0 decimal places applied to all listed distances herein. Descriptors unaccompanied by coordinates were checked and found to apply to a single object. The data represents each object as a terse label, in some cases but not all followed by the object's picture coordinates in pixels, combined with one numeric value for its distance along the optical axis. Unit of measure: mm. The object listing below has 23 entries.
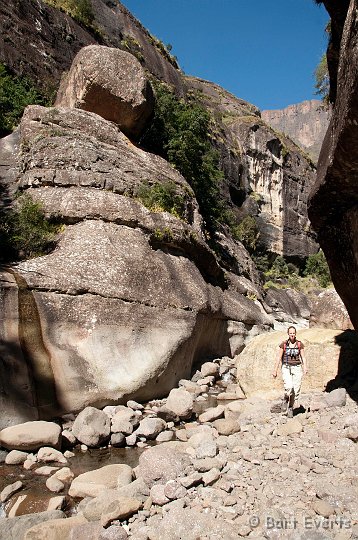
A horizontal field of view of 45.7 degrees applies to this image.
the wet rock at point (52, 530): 4492
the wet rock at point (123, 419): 7840
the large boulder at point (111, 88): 18188
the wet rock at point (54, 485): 5824
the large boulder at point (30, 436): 6879
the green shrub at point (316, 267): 38397
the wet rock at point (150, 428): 7820
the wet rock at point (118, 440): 7535
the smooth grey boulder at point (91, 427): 7406
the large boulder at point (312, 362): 9852
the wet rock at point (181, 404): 8805
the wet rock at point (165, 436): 7785
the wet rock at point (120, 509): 4676
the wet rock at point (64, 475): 6131
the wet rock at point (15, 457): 6617
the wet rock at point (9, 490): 5546
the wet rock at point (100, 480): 5660
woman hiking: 7723
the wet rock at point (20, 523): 4586
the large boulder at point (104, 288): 8414
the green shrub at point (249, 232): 35312
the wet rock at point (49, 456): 6719
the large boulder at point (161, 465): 5535
